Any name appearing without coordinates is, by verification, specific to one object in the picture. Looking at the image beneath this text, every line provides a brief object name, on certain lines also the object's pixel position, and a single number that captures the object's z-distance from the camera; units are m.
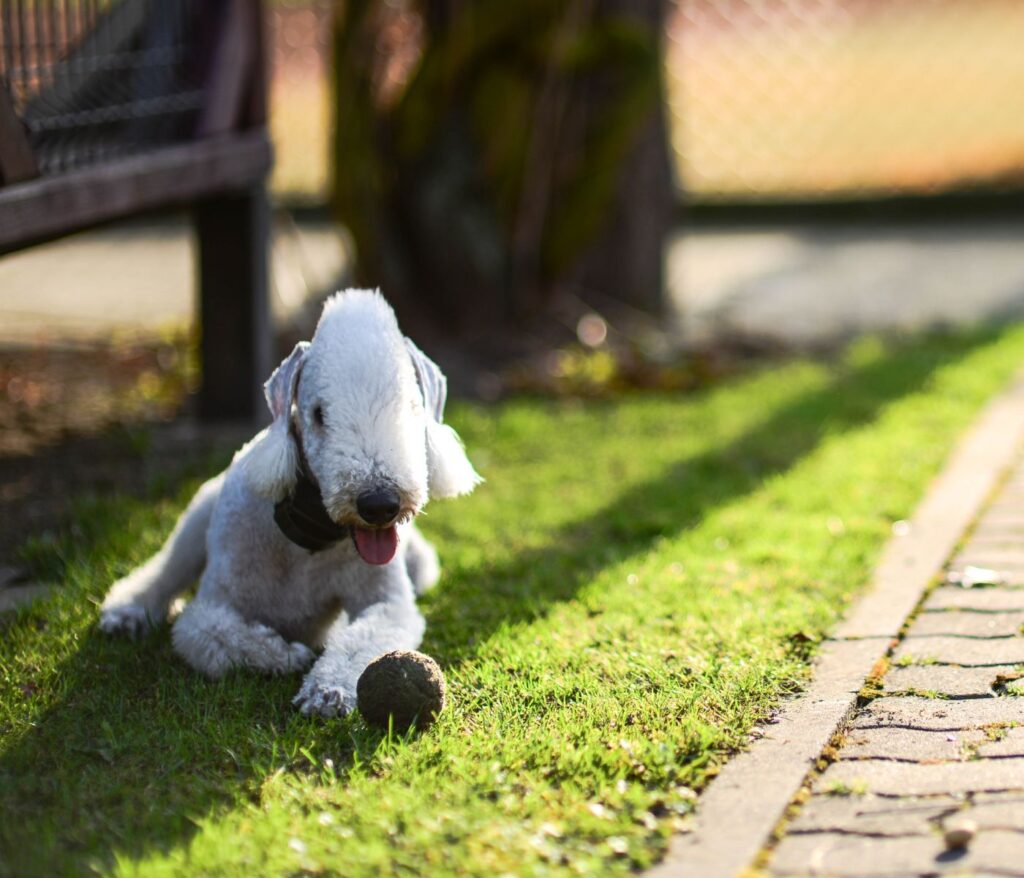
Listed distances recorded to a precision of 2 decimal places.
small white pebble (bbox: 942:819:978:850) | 2.90
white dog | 3.47
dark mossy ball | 3.41
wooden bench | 5.22
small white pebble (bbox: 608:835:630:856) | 2.91
